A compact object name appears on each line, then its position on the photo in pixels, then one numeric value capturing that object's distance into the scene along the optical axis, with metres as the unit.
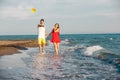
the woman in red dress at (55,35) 12.67
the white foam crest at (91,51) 14.62
